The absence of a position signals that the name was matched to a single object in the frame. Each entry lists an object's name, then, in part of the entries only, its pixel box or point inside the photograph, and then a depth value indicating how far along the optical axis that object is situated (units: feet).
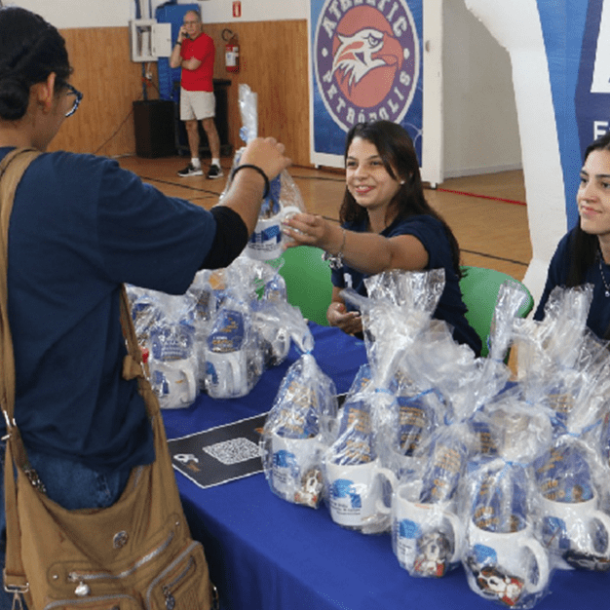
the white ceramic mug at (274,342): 7.09
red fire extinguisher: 34.04
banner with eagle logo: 26.35
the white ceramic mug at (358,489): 4.47
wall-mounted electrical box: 35.53
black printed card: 5.34
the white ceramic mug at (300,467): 4.82
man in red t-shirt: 31.17
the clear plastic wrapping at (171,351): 6.39
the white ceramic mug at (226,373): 6.48
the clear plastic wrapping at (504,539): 3.83
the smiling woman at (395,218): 7.84
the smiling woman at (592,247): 7.53
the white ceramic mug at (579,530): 4.06
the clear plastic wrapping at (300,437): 4.84
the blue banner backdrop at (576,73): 12.21
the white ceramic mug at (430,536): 4.05
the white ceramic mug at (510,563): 3.81
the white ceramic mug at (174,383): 6.38
